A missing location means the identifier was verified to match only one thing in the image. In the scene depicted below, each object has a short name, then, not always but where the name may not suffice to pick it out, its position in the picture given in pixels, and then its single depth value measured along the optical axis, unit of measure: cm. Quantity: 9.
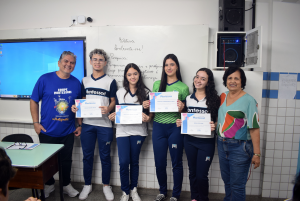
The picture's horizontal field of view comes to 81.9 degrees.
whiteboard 249
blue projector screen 271
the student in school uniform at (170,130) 220
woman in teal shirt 179
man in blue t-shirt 234
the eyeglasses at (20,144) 200
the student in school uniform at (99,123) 242
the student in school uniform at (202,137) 205
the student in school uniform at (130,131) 230
